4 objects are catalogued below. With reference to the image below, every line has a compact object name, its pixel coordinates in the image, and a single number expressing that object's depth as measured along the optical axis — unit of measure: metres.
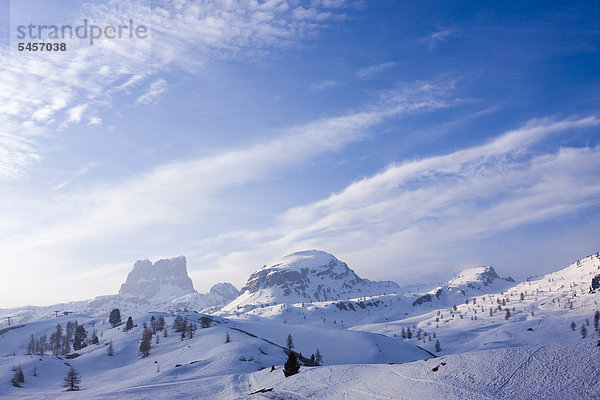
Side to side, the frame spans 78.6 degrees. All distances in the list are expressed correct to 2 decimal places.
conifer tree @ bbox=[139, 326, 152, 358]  152.73
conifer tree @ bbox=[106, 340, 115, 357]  158.86
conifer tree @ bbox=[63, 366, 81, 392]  76.76
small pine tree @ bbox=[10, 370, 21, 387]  92.69
